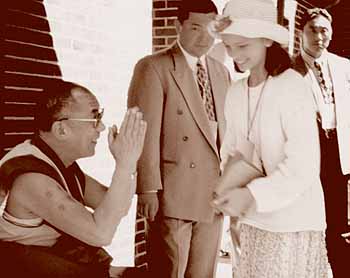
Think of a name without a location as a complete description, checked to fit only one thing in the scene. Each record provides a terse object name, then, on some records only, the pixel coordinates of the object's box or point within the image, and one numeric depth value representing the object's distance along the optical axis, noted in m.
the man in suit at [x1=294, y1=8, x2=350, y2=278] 3.83
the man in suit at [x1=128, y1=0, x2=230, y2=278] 3.00
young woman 2.22
